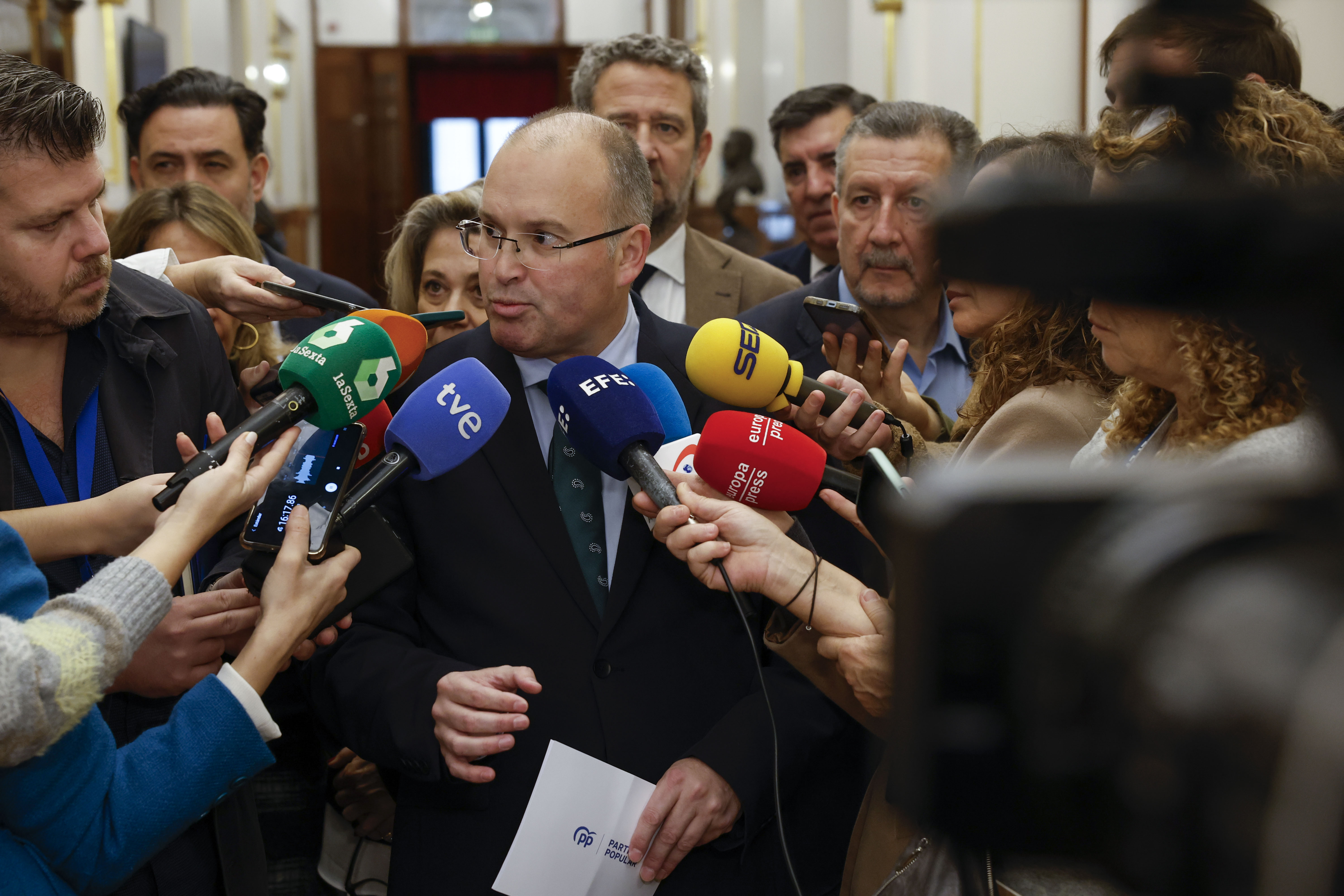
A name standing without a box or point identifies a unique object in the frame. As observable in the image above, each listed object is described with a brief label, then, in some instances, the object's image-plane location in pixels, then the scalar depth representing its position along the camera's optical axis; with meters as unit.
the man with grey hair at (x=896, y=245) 2.37
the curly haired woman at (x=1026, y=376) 1.48
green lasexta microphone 1.29
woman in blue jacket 1.12
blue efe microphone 1.38
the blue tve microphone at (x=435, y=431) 1.37
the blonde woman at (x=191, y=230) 2.37
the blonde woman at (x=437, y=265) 2.56
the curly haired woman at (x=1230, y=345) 1.02
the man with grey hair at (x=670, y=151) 2.80
